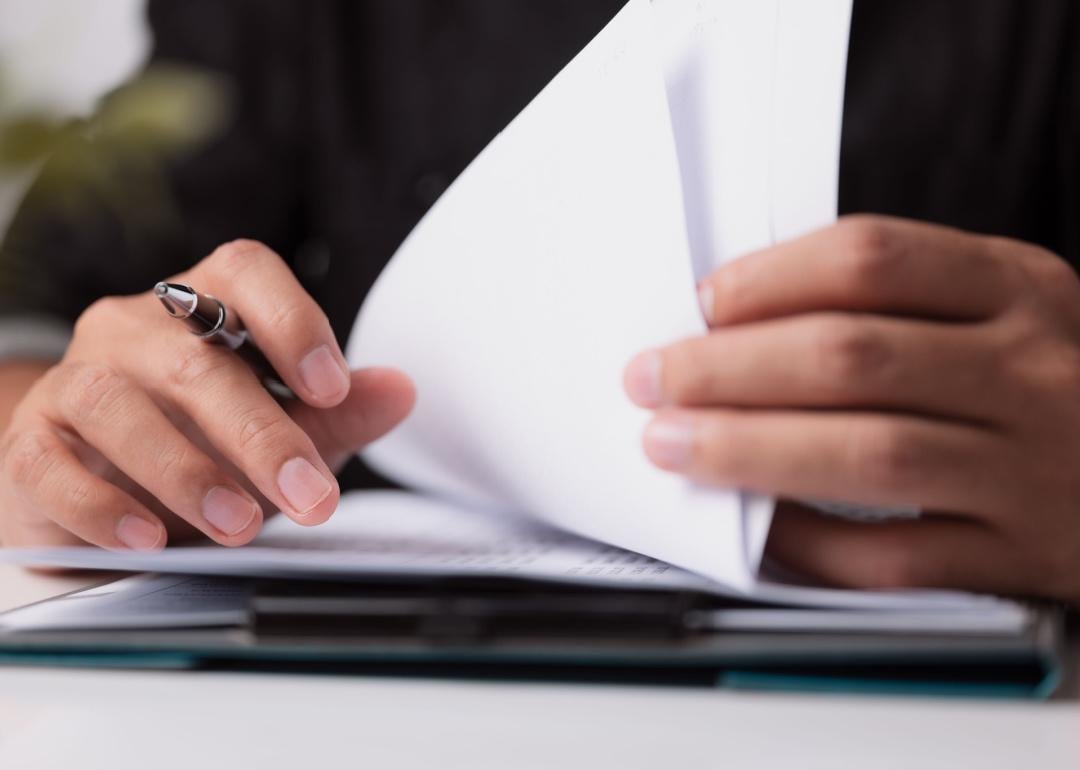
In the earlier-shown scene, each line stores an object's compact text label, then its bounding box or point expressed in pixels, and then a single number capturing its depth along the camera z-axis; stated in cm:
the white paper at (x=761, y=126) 36
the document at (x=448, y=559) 32
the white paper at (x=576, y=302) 36
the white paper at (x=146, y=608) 35
